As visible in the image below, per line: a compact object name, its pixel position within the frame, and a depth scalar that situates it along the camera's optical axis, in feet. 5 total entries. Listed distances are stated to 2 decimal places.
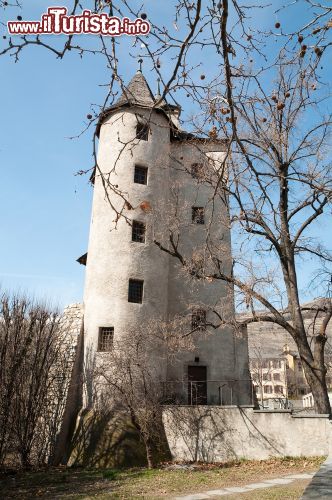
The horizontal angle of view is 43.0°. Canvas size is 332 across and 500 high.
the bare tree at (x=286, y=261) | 48.14
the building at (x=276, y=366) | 204.11
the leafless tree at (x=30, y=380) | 51.01
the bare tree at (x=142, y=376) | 50.67
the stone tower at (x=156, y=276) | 62.54
